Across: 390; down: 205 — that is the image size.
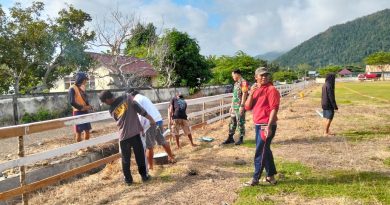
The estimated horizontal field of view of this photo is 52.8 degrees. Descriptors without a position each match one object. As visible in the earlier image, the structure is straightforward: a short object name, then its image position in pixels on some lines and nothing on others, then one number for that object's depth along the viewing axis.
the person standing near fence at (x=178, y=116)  8.56
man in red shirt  5.43
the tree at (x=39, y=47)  19.41
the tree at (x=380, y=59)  95.69
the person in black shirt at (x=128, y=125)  5.64
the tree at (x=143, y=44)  19.14
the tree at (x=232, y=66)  43.66
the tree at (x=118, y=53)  18.43
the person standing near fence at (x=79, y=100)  7.78
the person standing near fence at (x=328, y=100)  9.83
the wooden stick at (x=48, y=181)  4.62
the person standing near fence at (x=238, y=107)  8.31
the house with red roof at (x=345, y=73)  124.22
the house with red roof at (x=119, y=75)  19.71
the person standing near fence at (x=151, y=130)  6.47
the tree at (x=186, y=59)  33.09
